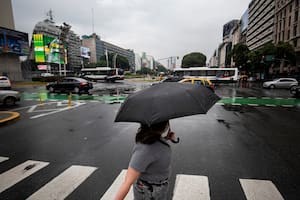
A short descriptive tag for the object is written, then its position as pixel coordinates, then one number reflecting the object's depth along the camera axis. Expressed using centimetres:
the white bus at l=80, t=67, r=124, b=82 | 4031
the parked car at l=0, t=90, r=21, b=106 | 1029
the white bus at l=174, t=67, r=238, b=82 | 3128
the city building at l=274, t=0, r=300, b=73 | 3941
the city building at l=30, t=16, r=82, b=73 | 9012
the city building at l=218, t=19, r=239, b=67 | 11126
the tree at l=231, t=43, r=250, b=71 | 4344
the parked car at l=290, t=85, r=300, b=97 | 1381
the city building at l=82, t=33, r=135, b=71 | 12531
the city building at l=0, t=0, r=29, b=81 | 3001
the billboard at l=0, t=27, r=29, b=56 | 2955
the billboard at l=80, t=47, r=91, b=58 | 8663
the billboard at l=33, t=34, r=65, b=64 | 6012
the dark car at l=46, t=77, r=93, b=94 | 1689
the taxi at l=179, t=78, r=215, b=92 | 1452
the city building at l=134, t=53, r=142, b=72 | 18712
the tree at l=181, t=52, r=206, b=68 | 8425
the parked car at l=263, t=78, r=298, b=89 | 2144
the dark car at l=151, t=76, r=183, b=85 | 1849
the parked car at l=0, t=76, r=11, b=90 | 1849
